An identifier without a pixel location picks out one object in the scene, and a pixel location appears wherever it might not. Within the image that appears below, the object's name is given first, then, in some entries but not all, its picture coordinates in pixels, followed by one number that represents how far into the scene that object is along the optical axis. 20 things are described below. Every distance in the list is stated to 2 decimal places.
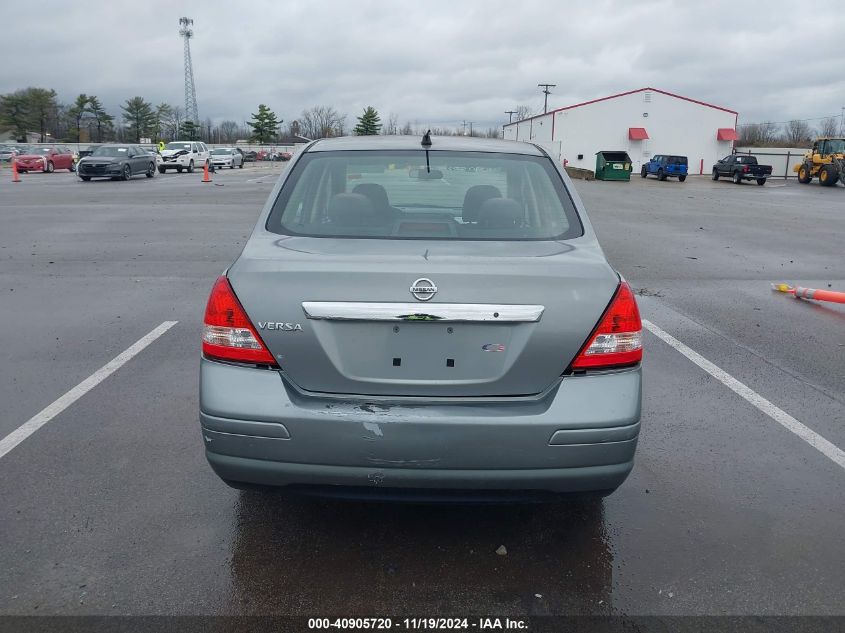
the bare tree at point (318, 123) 96.25
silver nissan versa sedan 2.77
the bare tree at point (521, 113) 110.44
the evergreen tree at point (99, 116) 102.06
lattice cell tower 93.31
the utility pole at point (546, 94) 95.32
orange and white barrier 8.25
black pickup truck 44.84
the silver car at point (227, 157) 48.94
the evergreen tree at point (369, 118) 92.25
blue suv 47.03
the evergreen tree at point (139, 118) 105.31
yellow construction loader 41.28
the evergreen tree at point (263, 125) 100.12
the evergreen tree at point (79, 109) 100.88
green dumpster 44.94
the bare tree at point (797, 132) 95.12
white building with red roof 62.06
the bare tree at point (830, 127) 92.25
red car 39.75
